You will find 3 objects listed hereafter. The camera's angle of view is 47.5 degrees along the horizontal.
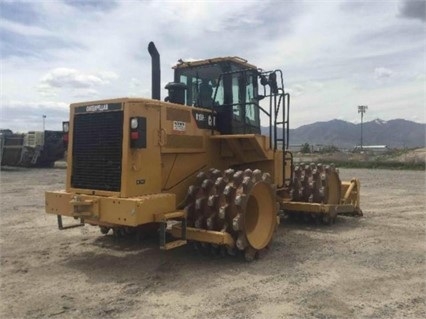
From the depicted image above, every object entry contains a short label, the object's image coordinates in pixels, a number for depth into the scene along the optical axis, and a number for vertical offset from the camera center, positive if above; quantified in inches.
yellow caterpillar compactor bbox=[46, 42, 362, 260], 248.2 -3.8
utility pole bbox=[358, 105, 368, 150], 3652.8 +355.1
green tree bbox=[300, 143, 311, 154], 2020.2 +26.6
